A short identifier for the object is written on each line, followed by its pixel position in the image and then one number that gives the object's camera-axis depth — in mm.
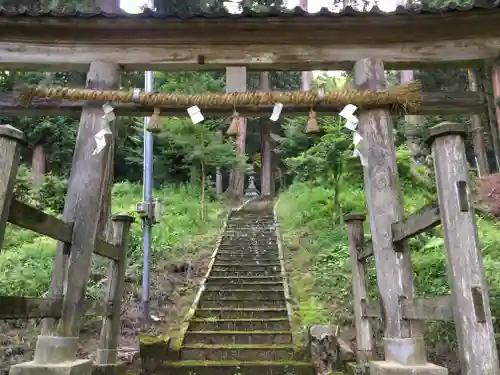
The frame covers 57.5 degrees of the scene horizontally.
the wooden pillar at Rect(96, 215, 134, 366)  5512
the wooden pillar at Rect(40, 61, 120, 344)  4195
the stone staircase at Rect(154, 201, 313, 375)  6031
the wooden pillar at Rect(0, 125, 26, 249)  3061
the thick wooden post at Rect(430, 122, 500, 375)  2822
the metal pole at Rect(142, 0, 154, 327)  7805
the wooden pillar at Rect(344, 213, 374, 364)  5531
